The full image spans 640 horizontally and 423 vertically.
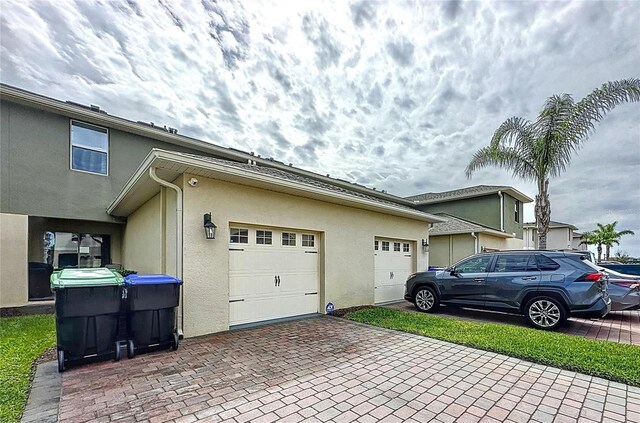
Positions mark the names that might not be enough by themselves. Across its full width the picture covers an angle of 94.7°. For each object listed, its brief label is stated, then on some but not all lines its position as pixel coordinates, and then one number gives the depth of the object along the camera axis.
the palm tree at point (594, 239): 32.50
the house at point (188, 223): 5.56
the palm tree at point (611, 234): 31.50
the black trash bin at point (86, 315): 3.96
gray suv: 6.05
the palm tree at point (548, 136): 9.50
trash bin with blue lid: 4.46
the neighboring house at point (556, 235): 27.89
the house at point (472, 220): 14.24
